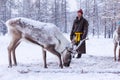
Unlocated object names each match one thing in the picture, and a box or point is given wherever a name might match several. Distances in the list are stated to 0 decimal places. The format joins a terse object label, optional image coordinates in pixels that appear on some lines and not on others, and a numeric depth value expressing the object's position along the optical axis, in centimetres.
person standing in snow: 1157
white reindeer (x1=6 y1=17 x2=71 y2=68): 905
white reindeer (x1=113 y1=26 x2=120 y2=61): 1189
